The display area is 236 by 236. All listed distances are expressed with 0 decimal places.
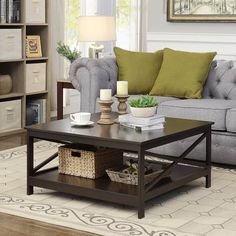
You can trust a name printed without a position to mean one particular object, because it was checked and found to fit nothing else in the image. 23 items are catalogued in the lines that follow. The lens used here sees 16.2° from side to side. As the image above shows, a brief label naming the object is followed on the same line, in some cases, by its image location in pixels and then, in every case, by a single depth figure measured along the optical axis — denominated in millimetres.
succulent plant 5128
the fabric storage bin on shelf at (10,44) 7795
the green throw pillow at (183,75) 6904
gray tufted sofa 6149
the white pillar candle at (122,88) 5353
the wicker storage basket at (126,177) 4853
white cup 5183
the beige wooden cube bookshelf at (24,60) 8025
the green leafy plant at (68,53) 8151
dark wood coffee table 4613
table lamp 7900
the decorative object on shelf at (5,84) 7895
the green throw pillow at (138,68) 7195
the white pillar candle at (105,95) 5183
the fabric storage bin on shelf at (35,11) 8105
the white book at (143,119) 5058
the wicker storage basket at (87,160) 5056
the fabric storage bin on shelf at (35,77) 8225
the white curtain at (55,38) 9251
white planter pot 5108
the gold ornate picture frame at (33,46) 8240
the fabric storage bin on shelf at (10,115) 7810
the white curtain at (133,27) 10577
